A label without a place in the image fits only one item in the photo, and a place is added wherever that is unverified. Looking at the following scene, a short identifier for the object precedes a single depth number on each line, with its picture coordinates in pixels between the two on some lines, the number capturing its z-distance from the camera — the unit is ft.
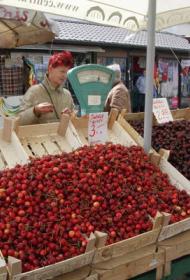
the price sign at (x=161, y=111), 11.87
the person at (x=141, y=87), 36.09
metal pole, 8.35
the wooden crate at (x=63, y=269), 5.19
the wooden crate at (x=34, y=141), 8.52
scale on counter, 14.64
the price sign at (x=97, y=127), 9.01
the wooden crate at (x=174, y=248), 6.70
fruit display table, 5.96
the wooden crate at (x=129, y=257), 6.01
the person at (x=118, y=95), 17.24
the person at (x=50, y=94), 10.60
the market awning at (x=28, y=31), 13.84
